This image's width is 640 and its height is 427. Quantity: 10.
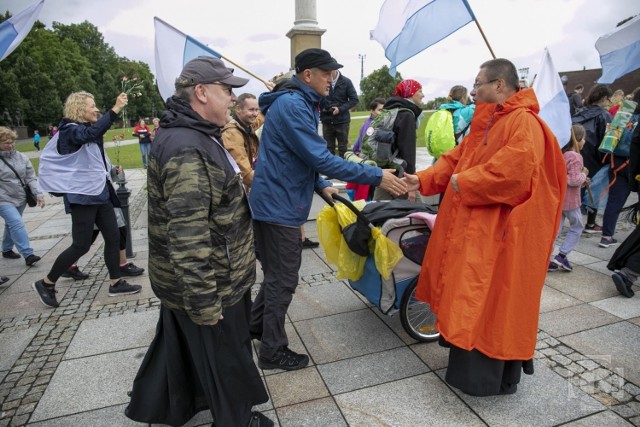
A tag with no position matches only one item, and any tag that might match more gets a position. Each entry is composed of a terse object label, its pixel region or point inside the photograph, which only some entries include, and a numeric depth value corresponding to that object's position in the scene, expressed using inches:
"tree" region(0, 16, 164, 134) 1829.4
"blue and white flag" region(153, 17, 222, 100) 204.0
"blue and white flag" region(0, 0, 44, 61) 157.8
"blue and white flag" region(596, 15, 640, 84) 225.6
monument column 377.1
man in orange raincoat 97.3
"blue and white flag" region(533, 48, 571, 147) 190.2
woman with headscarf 186.5
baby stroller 126.3
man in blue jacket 114.9
